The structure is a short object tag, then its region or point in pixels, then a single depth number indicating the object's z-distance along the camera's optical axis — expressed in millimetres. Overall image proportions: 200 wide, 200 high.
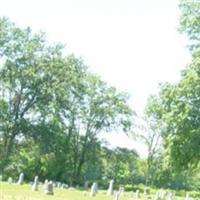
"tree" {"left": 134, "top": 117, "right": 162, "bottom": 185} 83250
